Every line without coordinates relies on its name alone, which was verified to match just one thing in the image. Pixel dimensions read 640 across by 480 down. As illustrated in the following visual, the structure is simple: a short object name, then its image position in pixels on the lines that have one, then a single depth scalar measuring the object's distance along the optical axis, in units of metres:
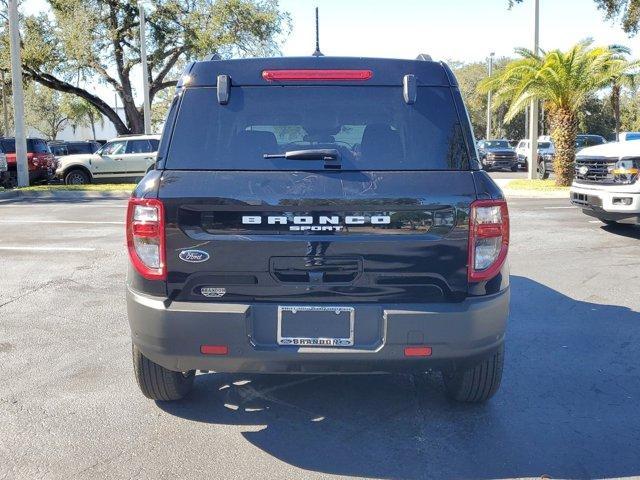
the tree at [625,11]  24.06
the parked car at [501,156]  33.38
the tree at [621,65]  18.52
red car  23.20
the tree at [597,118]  59.06
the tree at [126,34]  30.31
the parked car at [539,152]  27.27
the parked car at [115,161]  22.45
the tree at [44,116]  70.63
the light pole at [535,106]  21.73
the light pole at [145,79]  27.02
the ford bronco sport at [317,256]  3.31
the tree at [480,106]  63.81
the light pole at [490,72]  44.66
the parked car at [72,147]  35.34
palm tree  18.70
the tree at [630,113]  68.27
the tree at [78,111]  47.99
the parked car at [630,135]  25.58
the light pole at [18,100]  20.38
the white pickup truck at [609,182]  9.93
